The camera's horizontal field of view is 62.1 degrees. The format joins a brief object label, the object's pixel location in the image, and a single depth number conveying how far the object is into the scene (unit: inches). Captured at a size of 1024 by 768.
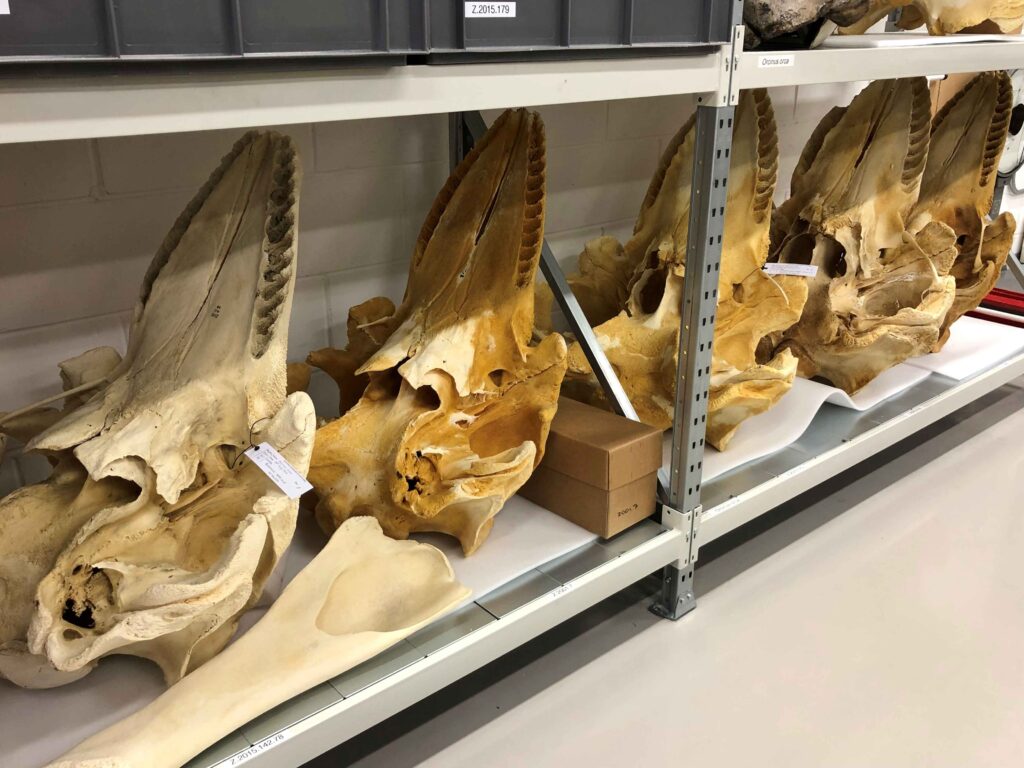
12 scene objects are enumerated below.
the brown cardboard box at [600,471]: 50.4
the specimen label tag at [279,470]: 37.2
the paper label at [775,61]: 45.4
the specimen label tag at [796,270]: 65.0
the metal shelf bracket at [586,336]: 55.1
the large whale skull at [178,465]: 34.8
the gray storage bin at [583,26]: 32.7
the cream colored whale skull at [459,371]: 46.2
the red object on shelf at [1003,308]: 92.6
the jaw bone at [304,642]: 34.0
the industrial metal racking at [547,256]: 27.5
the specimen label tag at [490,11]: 32.5
